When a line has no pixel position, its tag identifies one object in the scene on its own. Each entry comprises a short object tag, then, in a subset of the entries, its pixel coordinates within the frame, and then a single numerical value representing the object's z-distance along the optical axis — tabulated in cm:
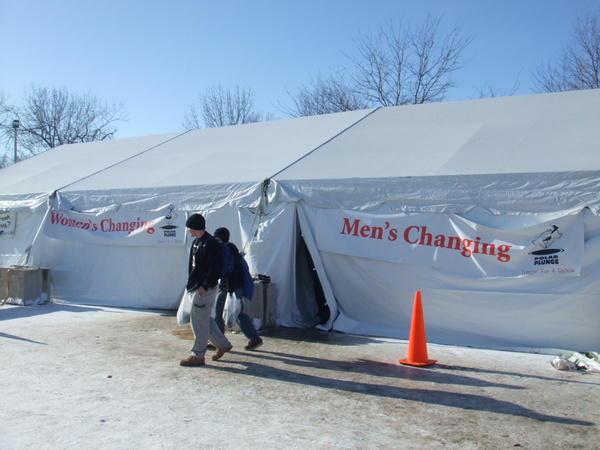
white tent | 751
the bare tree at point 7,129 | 3241
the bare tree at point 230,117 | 3516
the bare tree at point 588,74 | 2561
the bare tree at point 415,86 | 2758
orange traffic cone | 693
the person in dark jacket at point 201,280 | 657
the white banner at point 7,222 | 1265
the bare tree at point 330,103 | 3063
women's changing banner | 1042
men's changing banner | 737
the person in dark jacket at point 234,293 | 743
